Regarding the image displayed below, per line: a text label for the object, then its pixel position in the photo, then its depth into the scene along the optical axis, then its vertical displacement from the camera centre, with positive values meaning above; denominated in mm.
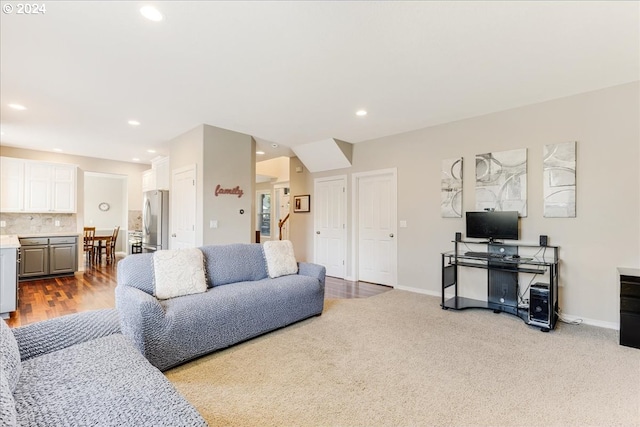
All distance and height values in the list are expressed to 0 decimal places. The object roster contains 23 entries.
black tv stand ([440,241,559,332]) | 3248 -817
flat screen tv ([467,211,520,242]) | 3771 -128
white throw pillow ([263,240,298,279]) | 3545 -518
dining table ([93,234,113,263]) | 7641 -824
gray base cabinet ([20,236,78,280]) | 5641 -782
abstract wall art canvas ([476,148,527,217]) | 3846 +460
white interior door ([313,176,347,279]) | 5930 -164
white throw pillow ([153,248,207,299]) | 2686 -532
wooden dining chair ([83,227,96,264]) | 7515 -692
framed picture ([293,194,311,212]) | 6496 +277
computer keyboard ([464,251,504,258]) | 3809 -514
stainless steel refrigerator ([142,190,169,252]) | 5422 -72
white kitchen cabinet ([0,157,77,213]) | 5812 +609
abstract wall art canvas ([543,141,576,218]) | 3516 +425
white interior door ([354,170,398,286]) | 5250 -204
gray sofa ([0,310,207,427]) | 1062 -709
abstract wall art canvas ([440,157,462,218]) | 4383 +400
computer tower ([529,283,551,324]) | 3191 -958
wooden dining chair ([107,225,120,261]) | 8013 -833
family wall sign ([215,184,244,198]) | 4801 +411
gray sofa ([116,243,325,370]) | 2234 -783
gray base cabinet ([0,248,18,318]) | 3471 -763
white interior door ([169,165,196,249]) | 4832 +138
